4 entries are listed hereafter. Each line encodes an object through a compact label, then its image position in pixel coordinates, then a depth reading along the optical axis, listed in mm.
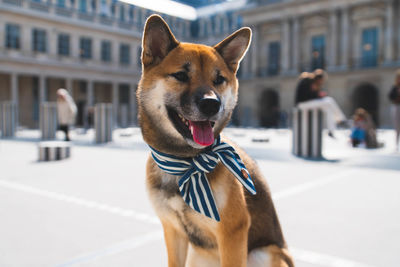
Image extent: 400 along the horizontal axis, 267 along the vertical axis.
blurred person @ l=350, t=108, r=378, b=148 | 11102
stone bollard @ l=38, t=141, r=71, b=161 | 8344
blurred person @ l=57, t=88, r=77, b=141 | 13102
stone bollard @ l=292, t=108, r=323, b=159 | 8833
